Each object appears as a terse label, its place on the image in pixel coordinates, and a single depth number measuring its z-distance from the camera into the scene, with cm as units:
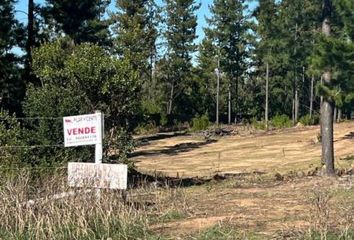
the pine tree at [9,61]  1739
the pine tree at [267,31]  3226
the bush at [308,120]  4981
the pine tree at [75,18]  2305
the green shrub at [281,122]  5016
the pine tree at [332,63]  1574
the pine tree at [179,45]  6062
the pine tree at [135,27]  4822
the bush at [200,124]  5062
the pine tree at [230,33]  6103
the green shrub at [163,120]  5319
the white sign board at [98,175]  807
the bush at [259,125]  4991
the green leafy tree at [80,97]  1248
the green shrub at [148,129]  4878
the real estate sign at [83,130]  889
